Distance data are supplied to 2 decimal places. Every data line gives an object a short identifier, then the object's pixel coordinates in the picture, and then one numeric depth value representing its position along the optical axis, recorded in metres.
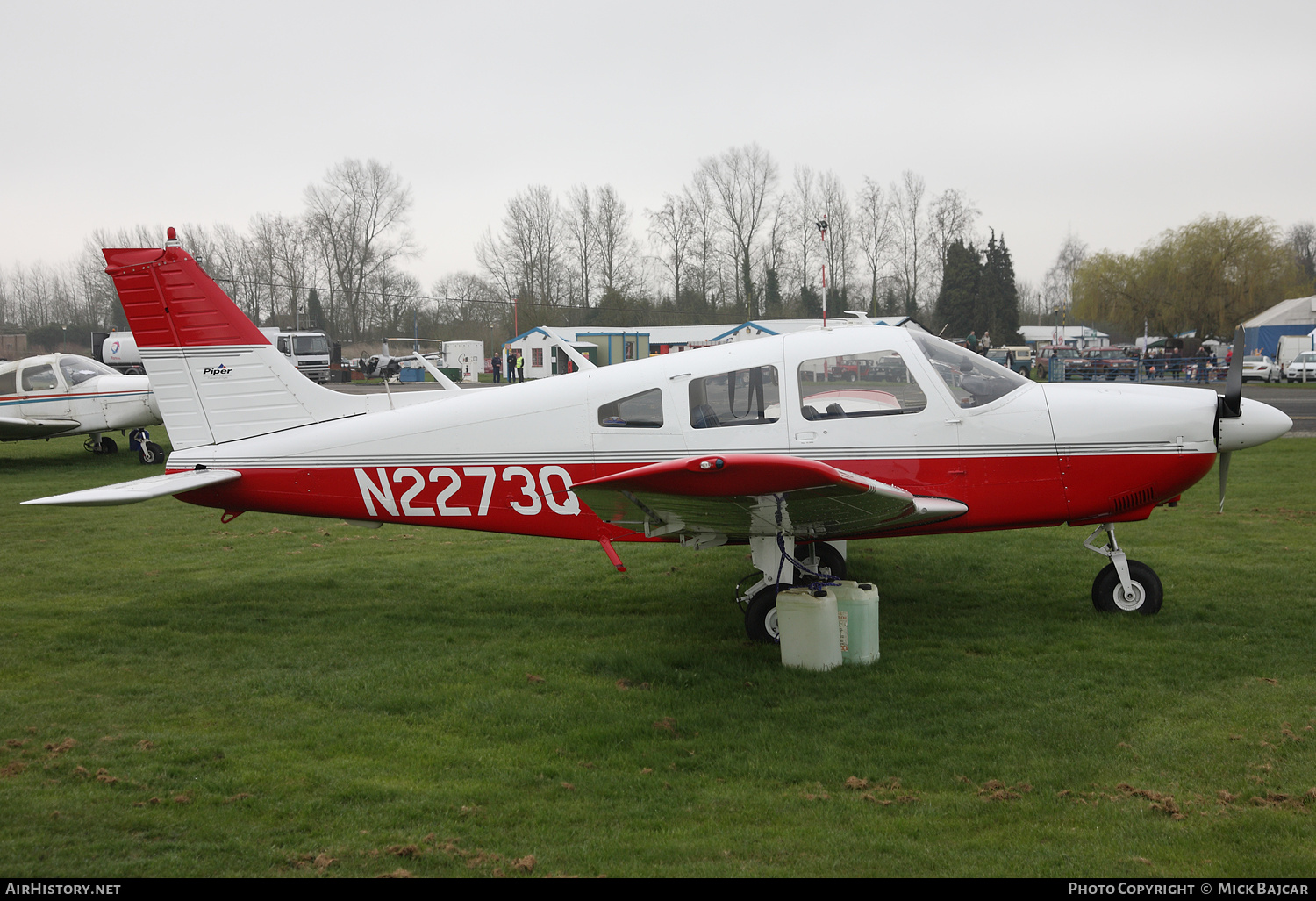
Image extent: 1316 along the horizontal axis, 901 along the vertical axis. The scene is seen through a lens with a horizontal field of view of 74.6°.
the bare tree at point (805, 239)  73.44
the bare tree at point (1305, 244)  98.31
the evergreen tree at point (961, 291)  70.75
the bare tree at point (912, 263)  75.75
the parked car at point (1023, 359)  48.12
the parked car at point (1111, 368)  39.22
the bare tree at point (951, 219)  75.62
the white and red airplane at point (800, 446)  6.24
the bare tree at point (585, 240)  74.94
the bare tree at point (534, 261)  73.88
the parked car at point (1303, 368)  39.50
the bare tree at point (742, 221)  74.12
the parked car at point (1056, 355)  46.73
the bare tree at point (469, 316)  71.81
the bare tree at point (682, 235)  74.94
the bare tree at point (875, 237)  76.12
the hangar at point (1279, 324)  55.28
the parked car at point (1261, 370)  40.47
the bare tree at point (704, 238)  74.62
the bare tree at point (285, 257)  72.06
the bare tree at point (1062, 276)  122.09
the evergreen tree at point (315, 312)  72.06
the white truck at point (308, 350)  42.34
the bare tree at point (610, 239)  75.00
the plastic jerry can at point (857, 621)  5.73
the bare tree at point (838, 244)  74.50
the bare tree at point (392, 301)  71.44
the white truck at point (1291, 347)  47.59
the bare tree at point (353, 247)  71.81
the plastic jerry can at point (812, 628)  5.62
